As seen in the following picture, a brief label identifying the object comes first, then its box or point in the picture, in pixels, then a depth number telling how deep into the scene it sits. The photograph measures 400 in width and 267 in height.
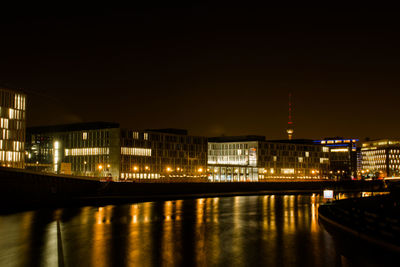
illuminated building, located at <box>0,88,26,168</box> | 108.19
